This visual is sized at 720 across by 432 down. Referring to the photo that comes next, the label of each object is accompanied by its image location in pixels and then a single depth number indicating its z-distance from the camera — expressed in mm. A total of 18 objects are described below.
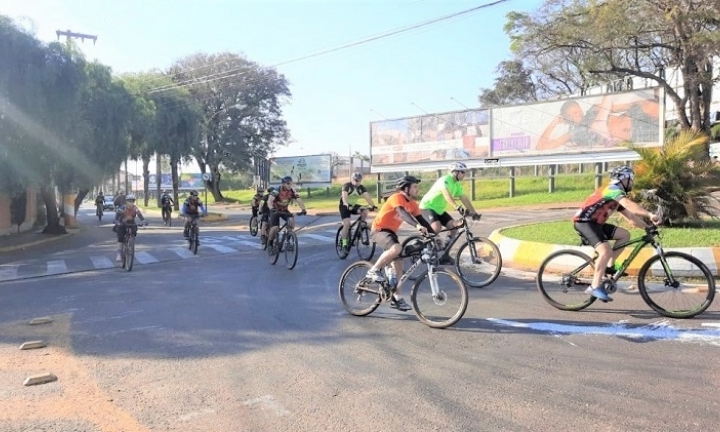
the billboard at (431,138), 37594
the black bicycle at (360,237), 12781
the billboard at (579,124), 31078
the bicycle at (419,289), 6523
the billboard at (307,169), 57656
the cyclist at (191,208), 16531
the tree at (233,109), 59938
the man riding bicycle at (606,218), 6871
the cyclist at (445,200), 9227
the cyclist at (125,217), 13470
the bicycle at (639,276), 6609
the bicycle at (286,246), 12117
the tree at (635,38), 25578
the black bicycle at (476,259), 9133
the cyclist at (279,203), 12625
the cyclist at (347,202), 12477
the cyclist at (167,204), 30456
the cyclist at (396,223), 7043
